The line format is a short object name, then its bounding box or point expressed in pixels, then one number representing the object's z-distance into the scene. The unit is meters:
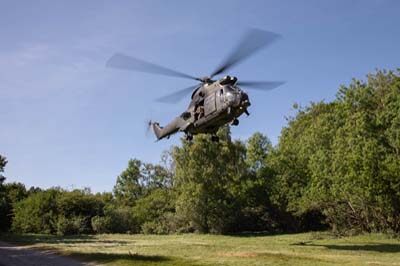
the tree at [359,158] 25.88
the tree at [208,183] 40.78
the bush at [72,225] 42.90
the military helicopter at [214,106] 13.66
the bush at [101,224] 44.69
